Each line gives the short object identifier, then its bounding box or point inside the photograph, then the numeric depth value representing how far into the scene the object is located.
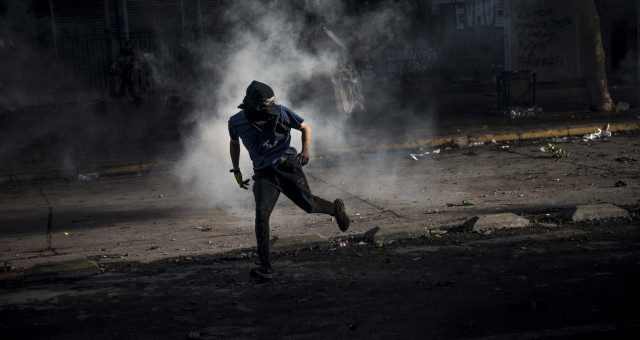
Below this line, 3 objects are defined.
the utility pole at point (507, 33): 20.36
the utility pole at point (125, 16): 21.09
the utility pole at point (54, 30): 20.58
